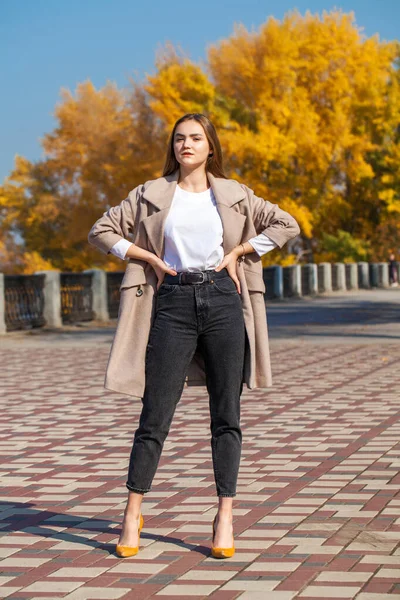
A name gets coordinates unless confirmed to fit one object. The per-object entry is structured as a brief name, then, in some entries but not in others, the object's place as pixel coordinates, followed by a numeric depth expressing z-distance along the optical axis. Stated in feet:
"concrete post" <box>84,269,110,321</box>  89.81
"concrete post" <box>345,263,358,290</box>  177.41
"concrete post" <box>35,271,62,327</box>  82.79
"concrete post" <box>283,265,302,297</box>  141.79
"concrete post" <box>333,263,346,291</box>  169.79
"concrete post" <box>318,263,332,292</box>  160.76
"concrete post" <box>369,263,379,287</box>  190.90
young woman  16.85
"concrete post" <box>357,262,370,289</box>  184.65
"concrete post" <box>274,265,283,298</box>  135.54
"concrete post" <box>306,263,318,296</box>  152.76
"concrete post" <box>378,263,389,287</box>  193.53
